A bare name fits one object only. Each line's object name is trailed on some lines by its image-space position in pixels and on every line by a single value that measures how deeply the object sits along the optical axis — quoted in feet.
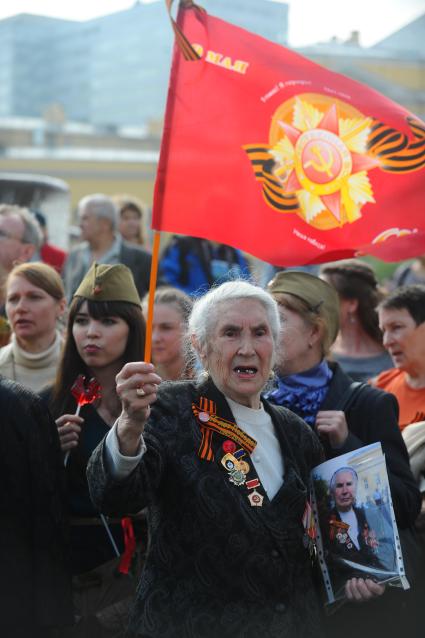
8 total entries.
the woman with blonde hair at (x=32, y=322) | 16.98
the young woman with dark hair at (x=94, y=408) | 14.15
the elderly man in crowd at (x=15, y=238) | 21.52
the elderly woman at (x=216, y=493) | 10.59
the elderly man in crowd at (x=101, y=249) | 25.20
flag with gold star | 13.53
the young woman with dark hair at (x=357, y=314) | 20.79
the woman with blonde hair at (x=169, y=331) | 17.81
